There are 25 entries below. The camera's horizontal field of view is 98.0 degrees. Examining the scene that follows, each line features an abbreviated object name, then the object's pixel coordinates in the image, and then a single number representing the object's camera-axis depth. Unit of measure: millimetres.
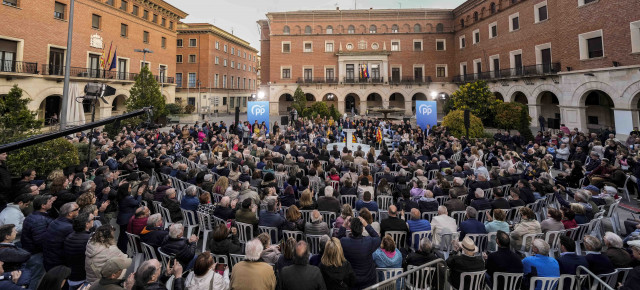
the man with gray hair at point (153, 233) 4098
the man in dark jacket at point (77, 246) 3611
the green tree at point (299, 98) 32656
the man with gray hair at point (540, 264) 3416
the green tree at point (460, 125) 16094
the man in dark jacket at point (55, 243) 3711
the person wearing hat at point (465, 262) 3471
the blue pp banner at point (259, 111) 15344
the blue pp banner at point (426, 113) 15859
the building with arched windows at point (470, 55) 18062
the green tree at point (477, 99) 20516
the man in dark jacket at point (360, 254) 3611
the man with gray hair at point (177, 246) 3780
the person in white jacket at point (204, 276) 2980
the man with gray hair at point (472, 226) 4531
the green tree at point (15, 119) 8012
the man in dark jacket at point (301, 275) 3006
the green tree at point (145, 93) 21797
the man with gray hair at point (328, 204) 5641
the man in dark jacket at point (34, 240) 3859
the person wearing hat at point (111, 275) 2705
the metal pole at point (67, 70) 9750
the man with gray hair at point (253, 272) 3008
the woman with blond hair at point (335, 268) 3285
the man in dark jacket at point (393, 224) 4574
